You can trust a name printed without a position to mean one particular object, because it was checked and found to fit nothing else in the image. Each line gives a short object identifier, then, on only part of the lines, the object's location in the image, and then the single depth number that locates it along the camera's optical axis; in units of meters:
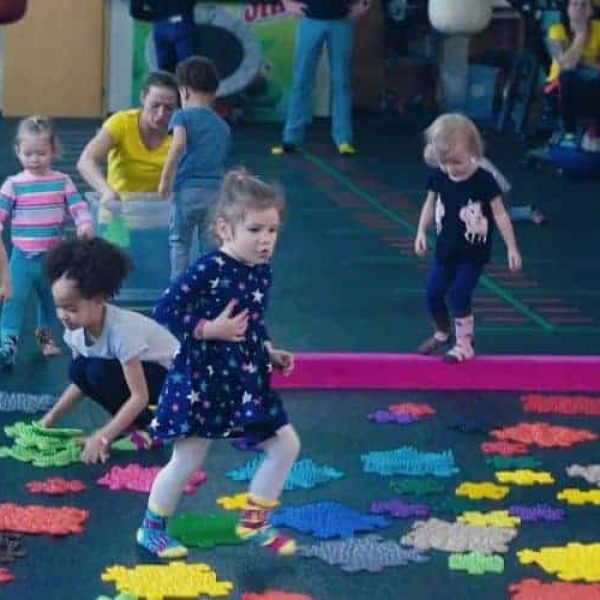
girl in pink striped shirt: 9.63
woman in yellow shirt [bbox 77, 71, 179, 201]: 10.45
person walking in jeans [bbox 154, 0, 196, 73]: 18.41
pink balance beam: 9.30
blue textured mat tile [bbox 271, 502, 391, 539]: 6.90
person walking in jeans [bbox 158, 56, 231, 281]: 10.51
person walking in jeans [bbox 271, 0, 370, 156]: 17.97
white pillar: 22.00
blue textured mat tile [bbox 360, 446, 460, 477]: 7.73
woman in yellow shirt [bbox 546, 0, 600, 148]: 17.03
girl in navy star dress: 6.60
